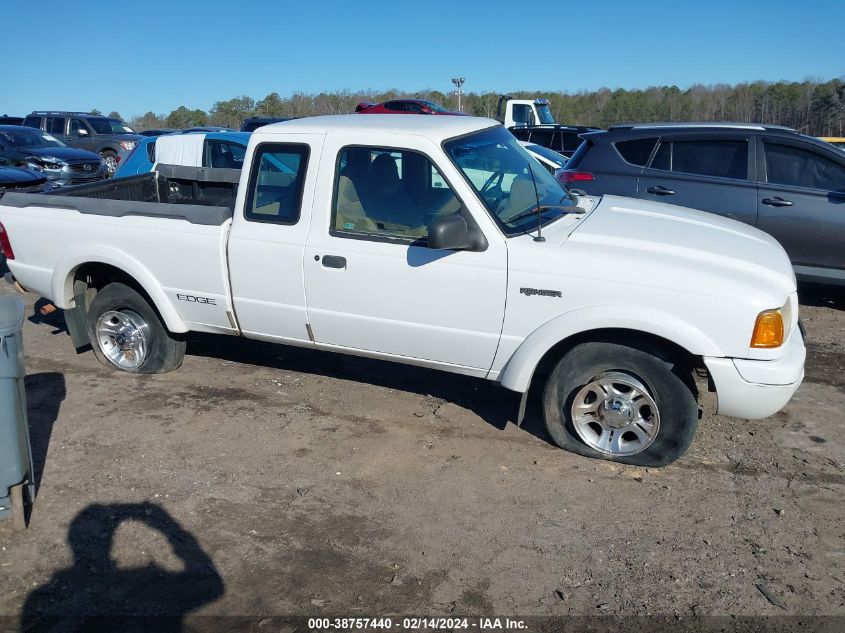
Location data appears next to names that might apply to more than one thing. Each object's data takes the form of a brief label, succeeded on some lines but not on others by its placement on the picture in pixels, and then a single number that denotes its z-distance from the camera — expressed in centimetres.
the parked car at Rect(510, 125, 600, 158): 1767
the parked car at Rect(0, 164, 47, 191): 1072
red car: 2423
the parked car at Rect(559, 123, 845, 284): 702
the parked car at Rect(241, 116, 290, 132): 1732
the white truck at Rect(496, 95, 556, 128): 2289
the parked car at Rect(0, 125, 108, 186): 1647
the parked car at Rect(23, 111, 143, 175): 2266
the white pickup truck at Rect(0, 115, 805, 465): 416
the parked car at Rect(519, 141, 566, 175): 1261
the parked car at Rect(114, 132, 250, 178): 1070
